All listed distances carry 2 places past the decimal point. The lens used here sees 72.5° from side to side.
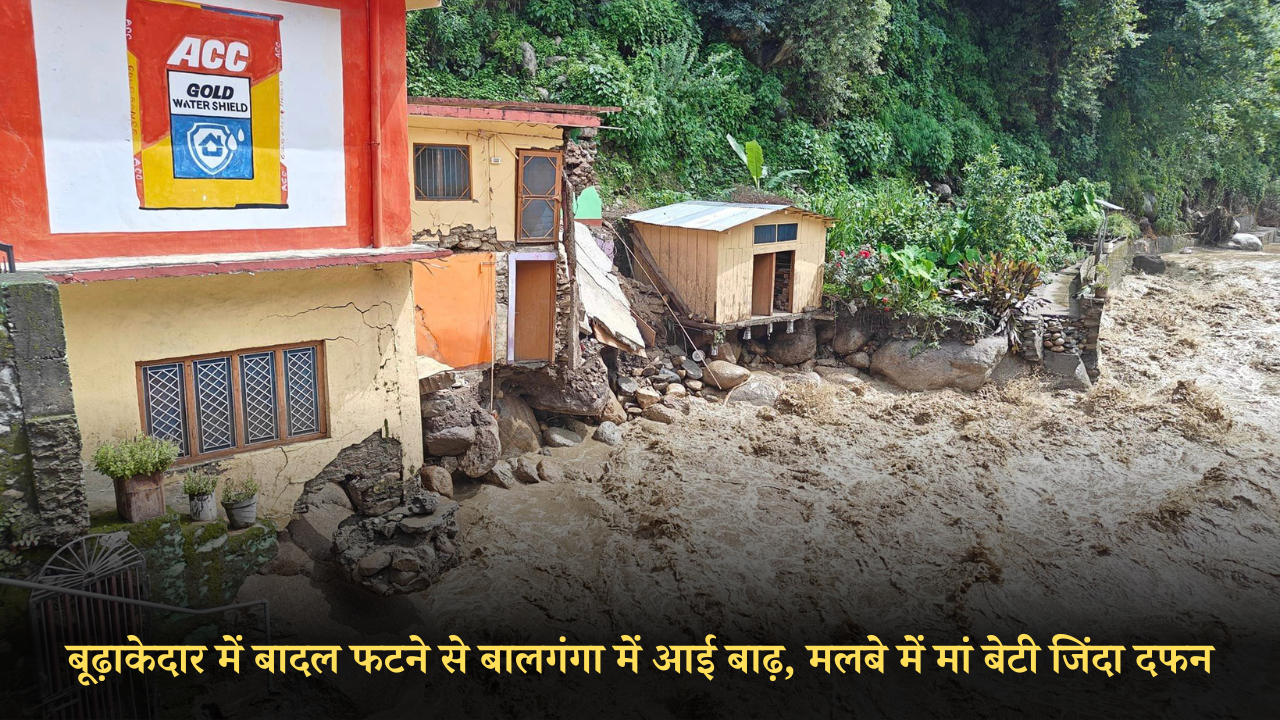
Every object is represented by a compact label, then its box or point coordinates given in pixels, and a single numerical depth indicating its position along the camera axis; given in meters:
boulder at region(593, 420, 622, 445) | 14.97
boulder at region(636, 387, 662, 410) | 16.25
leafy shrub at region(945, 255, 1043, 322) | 18.61
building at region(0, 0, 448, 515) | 8.12
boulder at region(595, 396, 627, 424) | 15.53
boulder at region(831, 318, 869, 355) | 19.09
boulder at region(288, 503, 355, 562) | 9.67
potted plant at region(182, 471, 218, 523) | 8.24
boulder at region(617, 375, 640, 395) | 16.34
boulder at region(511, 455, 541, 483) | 13.34
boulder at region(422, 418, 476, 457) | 12.06
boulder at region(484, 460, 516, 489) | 13.05
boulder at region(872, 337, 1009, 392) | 18.11
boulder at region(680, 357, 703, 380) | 17.44
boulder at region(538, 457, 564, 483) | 13.44
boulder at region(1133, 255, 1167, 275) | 27.80
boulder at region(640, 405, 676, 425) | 15.95
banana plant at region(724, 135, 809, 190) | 21.95
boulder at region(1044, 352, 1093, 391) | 18.47
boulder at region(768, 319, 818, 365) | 19.03
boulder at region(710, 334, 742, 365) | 18.02
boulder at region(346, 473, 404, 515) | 10.50
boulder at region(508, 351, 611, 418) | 14.61
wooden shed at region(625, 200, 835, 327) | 17.30
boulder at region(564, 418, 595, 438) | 15.13
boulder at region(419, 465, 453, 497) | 11.66
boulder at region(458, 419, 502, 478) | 12.58
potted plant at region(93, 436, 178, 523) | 7.55
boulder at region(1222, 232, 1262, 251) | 31.58
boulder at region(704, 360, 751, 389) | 17.55
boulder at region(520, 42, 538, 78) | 20.59
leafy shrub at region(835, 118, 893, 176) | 25.67
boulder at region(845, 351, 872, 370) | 18.95
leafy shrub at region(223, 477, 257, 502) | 8.75
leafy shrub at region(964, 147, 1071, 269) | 21.22
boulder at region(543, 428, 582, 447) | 14.70
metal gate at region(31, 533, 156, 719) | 6.25
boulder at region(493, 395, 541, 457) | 14.13
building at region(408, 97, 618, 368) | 12.49
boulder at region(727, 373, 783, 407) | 17.19
